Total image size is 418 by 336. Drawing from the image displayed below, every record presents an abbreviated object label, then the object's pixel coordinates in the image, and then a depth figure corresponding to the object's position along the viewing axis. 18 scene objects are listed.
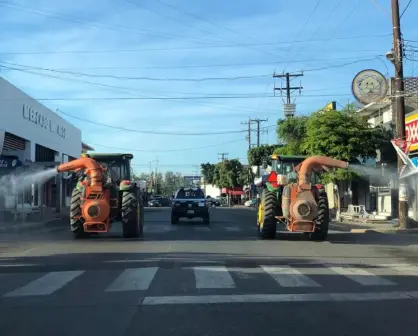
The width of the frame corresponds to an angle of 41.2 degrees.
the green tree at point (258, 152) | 71.29
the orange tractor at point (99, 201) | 17.89
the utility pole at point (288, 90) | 51.27
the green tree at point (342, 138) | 28.95
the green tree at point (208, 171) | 123.06
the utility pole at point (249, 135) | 83.82
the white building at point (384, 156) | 25.20
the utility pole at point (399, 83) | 22.17
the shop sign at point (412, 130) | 24.21
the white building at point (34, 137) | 29.92
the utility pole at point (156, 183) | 148.26
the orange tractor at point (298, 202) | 17.13
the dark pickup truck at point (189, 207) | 27.91
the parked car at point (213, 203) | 82.96
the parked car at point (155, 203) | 69.62
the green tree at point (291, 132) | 41.50
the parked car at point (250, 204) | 68.86
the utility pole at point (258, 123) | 81.78
